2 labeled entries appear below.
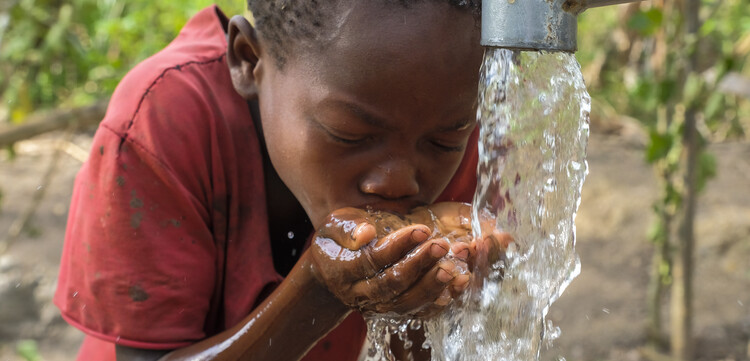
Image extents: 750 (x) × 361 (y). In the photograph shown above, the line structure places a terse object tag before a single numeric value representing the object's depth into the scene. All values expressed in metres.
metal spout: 1.02
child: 1.22
